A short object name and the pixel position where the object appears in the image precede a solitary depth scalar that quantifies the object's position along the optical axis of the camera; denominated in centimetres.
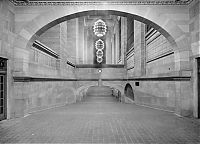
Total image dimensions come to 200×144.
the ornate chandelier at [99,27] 1131
